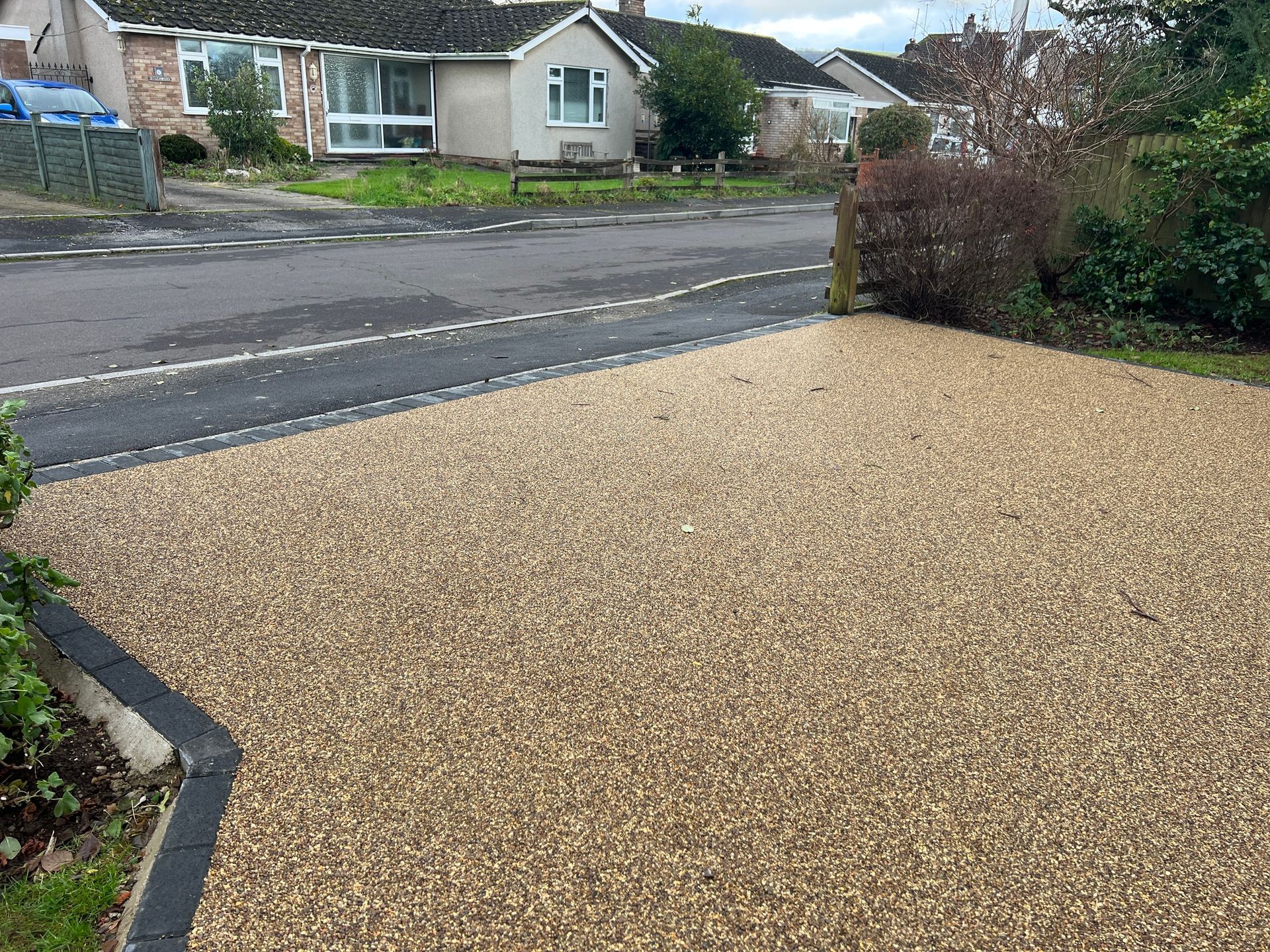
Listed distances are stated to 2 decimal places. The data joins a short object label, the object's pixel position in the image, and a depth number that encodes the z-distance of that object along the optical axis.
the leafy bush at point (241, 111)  22.45
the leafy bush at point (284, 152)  23.83
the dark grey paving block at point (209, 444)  5.67
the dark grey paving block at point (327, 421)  6.11
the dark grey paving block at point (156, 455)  5.46
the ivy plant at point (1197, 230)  8.23
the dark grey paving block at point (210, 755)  2.76
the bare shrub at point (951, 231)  8.57
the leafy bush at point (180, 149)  22.73
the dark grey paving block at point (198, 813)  2.49
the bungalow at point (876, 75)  43.62
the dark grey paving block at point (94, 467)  5.25
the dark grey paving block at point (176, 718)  2.90
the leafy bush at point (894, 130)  32.12
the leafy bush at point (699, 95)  27.42
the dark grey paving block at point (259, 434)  5.82
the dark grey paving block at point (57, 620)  3.46
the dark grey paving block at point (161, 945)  2.17
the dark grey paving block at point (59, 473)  5.14
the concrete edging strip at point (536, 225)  13.23
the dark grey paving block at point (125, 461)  5.35
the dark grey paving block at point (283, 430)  5.95
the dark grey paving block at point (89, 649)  3.28
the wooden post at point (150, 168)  16.47
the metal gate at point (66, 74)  24.91
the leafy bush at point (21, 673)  2.58
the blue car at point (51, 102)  20.72
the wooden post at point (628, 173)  24.28
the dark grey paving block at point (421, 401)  6.59
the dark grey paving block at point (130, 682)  3.08
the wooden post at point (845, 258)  9.12
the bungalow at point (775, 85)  32.56
